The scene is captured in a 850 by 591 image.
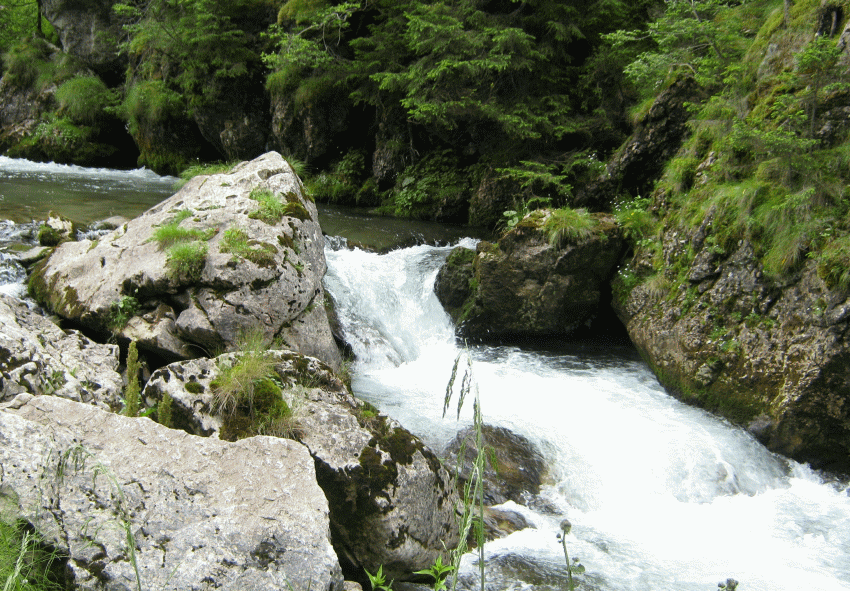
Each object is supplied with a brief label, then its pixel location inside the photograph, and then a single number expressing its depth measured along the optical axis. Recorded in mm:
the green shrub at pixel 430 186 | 13479
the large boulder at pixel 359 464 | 3633
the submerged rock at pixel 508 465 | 5180
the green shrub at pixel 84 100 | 18359
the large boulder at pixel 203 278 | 5820
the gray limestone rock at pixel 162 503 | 2598
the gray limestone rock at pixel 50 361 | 4127
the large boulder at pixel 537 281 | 8461
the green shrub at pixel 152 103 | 16688
